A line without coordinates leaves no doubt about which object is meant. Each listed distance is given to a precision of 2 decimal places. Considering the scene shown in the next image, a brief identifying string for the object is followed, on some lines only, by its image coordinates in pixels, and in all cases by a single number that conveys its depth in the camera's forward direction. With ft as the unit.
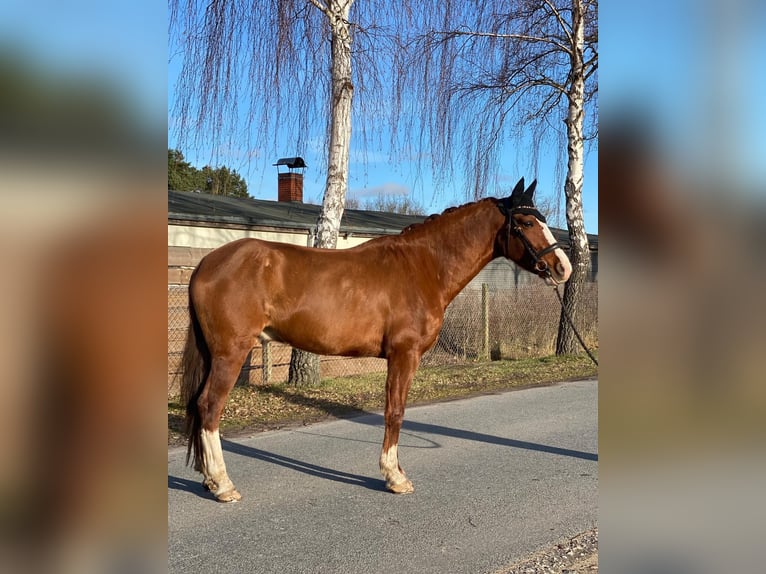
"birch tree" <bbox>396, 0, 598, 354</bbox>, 35.50
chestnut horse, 14.83
